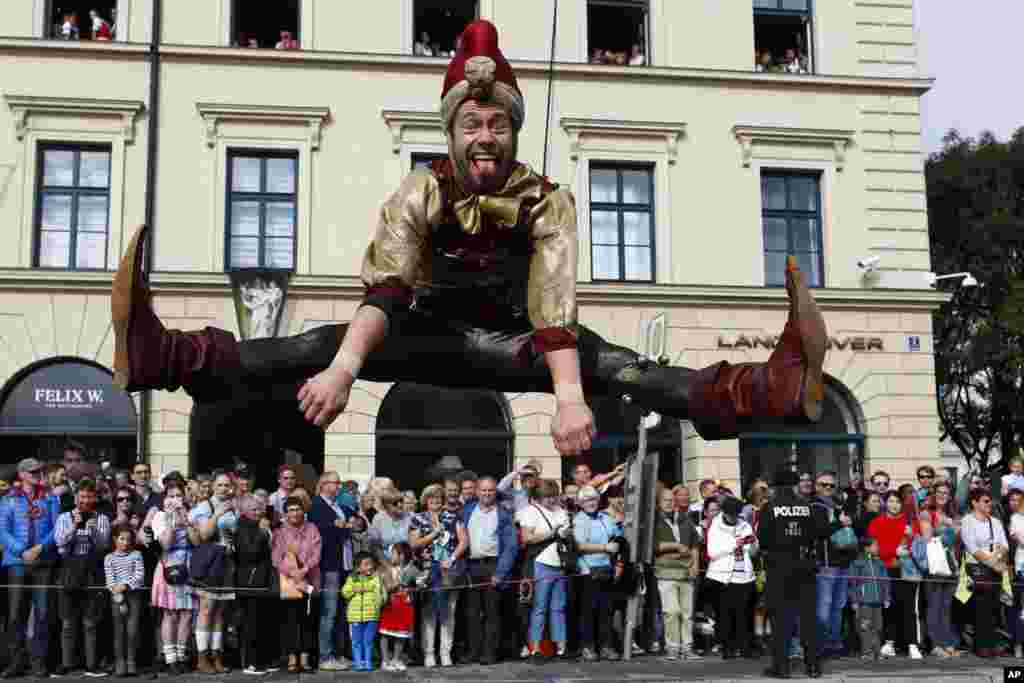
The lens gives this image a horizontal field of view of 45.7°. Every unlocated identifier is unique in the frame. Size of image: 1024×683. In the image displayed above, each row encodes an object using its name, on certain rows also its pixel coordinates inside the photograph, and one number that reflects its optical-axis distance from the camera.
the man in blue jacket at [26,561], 11.20
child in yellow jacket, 11.62
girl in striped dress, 11.28
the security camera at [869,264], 20.75
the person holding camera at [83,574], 11.29
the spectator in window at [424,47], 20.83
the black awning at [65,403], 18.53
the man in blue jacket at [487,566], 12.07
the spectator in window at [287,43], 20.30
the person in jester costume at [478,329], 4.22
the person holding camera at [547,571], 11.96
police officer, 10.95
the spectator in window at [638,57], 21.39
